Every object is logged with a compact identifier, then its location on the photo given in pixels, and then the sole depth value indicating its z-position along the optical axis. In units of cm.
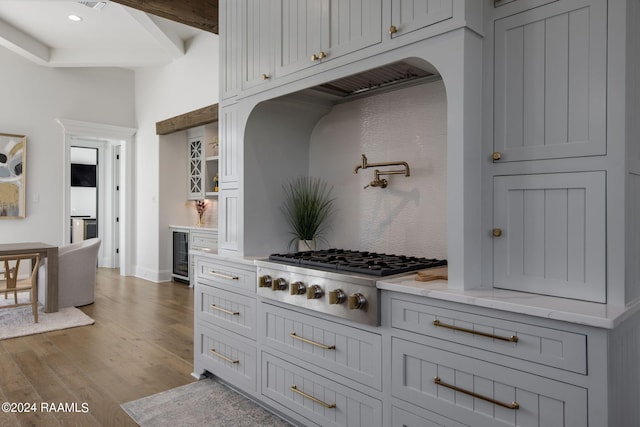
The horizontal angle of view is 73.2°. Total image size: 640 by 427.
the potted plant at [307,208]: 283
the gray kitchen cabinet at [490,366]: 129
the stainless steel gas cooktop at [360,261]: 194
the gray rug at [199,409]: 231
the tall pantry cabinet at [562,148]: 142
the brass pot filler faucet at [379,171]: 239
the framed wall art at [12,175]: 605
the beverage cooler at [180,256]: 627
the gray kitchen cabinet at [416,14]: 167
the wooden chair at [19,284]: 422
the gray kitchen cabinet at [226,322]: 253
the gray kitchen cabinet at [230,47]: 276
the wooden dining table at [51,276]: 467
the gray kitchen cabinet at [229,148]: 276
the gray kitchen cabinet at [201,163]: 623
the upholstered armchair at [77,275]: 494
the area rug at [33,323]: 401
